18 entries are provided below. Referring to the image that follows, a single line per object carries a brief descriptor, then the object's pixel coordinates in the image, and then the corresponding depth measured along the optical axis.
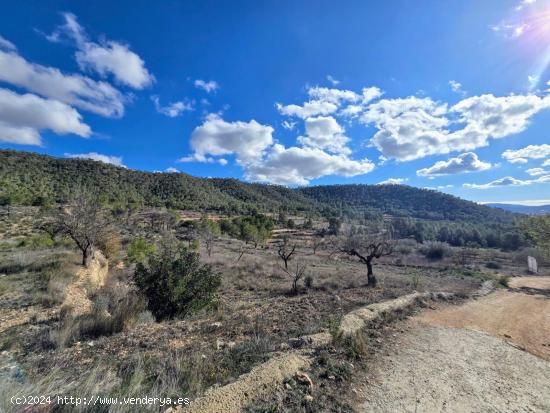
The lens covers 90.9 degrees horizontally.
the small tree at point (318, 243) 49.79
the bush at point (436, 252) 49.47
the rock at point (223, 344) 6.48
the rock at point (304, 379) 5.15
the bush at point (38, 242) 19.13
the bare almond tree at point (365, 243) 19.14
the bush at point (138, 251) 19.44
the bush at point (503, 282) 22.44
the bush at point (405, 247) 51.82
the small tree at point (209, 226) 43.69
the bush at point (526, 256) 43.74
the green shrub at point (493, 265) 39.37
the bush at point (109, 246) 18.86
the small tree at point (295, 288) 14.12
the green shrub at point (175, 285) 9.71
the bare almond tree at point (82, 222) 14.37
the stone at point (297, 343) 6.69
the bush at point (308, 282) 15.69
